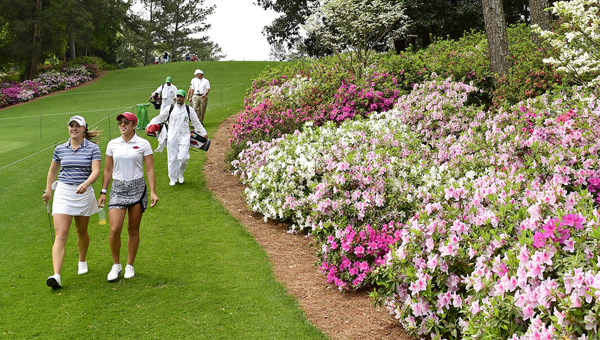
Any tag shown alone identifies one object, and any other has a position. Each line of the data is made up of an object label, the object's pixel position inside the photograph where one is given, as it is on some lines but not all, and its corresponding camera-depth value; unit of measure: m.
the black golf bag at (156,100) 14.86
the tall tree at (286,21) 30.22
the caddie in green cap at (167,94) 14.64
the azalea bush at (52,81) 28.39
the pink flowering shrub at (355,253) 6.28
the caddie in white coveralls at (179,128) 10.60
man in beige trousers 15.76
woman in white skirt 6.02
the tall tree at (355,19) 15.62
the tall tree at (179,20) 54.88
